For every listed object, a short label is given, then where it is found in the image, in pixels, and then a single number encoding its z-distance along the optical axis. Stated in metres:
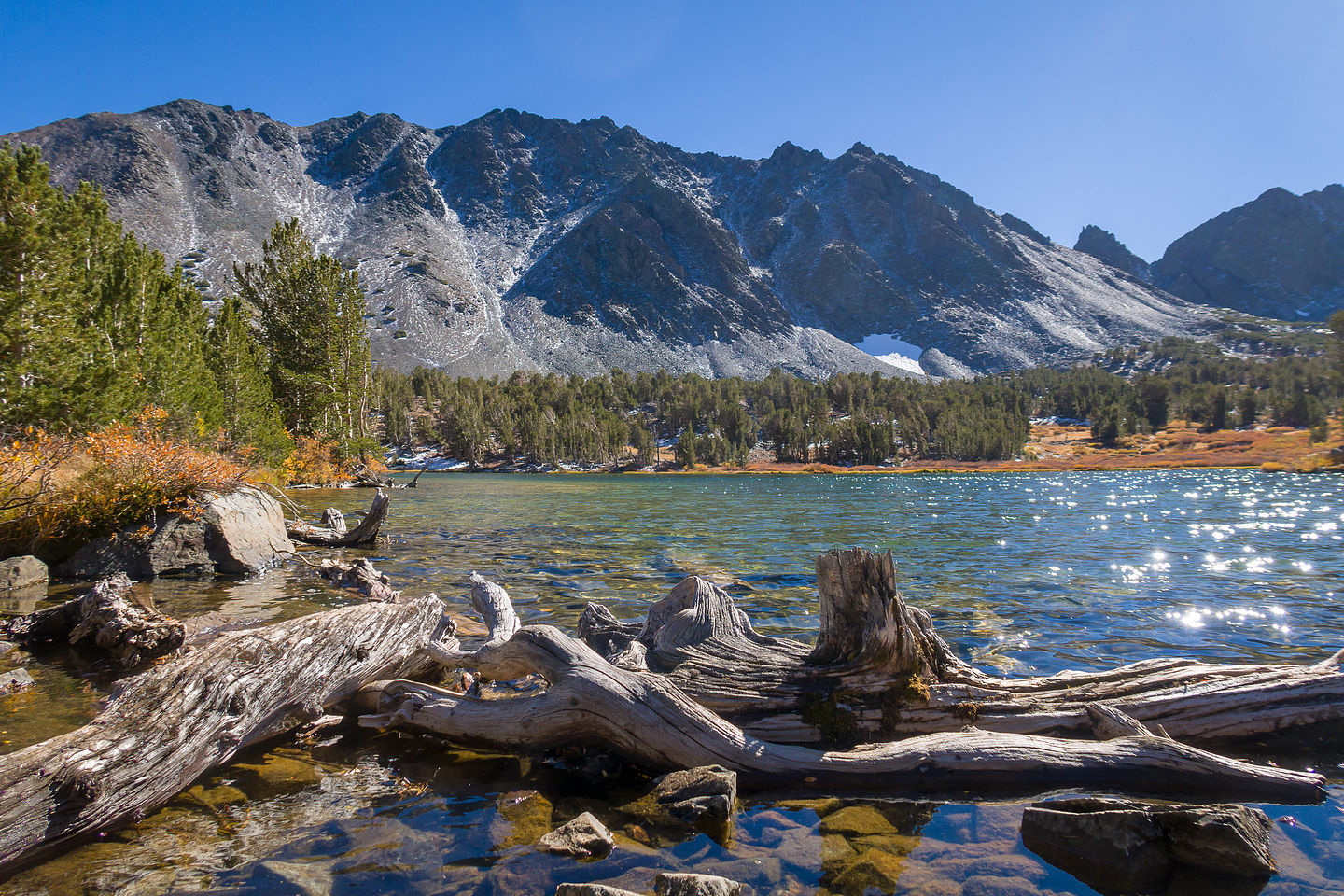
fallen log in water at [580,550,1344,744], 5.61
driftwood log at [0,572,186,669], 8.05
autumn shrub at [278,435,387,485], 48.59
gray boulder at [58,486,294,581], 13.89
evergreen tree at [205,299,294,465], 37.62
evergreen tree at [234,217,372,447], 49.84
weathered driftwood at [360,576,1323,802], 4.92
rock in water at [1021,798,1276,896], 3.95
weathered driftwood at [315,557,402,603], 12.34
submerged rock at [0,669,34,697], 6.78
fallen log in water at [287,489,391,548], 19.09
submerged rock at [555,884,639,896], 3.54
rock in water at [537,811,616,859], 4.26
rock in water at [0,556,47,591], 11.77
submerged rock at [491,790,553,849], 4.52
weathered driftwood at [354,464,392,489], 53.45
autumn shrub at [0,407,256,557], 13.19
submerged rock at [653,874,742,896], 3.62
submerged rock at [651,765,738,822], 4.67
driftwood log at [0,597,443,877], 4.10
